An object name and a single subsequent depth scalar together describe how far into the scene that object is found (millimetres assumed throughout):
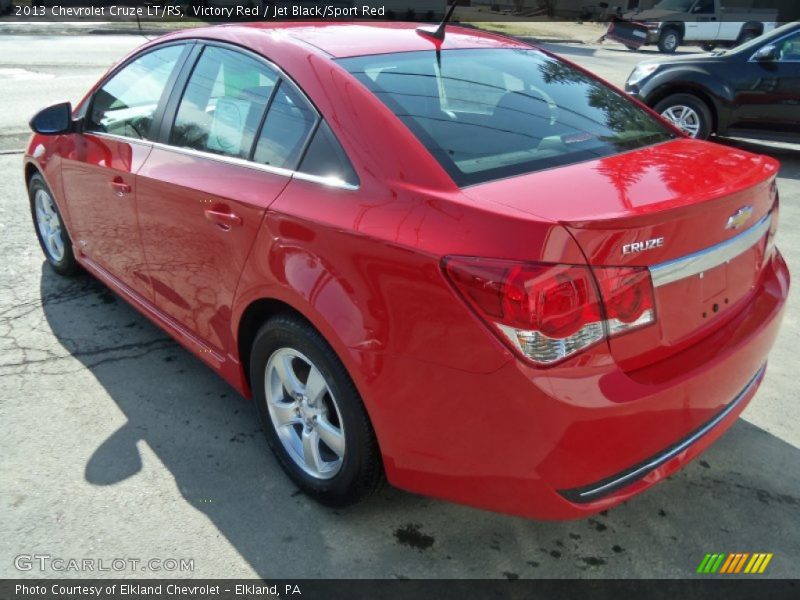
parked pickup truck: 25484
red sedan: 1927
